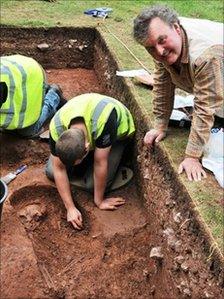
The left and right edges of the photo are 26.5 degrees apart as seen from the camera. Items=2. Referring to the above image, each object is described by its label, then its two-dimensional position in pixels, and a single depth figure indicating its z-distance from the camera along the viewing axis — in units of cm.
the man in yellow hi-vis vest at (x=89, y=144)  354
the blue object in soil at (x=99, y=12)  718
